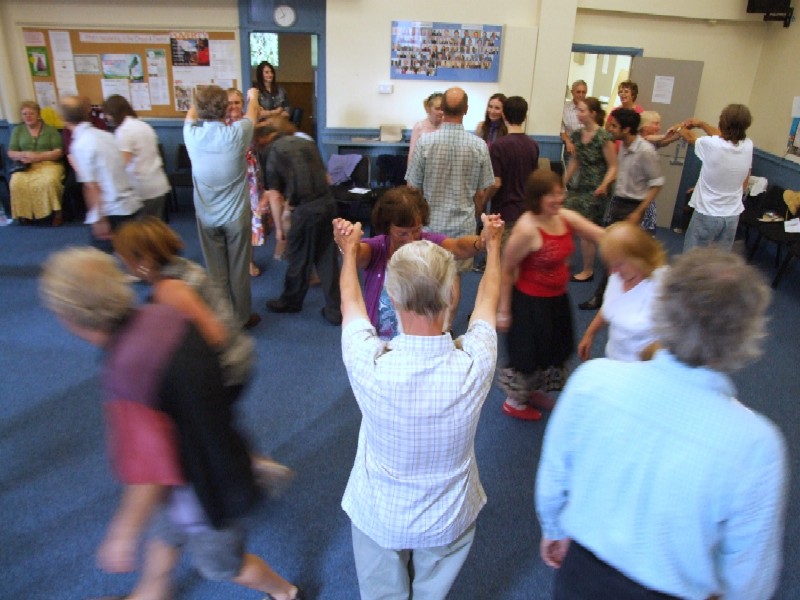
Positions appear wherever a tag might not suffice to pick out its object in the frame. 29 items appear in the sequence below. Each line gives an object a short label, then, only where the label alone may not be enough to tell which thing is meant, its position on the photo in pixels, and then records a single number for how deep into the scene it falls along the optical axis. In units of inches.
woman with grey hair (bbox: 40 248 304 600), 51.6
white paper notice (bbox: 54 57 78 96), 264.5
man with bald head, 139.3
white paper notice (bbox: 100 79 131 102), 268.1
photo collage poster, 263.0
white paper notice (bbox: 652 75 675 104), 269.0
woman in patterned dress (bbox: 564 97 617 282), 172.7
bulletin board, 261.6
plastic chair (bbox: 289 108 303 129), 288.0
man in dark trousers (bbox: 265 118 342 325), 149.6
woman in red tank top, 103.5
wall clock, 257.8
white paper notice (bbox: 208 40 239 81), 264.7
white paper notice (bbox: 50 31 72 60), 260.2
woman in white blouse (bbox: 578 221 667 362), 86.0
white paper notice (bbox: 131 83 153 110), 269.4
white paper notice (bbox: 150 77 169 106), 268.8
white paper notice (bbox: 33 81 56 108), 268.1
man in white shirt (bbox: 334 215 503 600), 51.7
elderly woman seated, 243.3
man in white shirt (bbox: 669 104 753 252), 154.2
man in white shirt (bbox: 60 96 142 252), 145.6
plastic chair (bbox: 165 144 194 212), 271.4
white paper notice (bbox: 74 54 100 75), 263.7
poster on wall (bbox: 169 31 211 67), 262.8
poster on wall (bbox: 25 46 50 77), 262.8
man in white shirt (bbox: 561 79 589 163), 253.2
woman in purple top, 84.7
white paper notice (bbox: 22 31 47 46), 260.4
